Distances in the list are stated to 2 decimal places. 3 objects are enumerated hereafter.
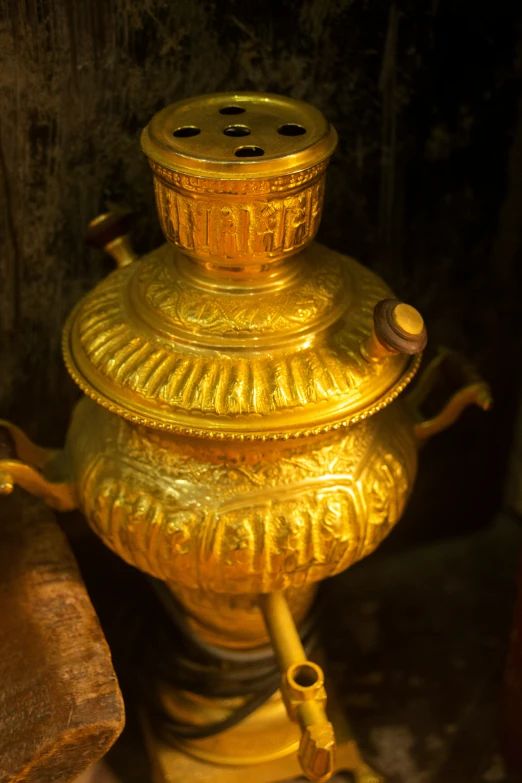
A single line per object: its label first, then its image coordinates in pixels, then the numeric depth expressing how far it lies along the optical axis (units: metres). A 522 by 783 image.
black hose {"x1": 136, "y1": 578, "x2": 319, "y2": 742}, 1.09
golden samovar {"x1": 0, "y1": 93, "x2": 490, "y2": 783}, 0.80
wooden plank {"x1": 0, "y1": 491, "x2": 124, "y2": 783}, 0.81
